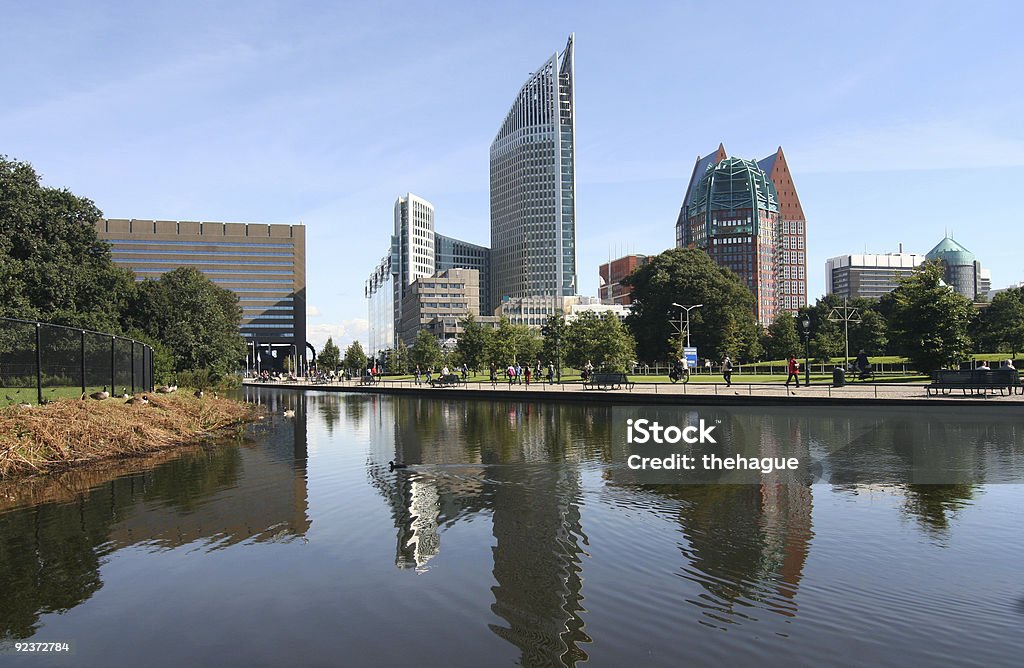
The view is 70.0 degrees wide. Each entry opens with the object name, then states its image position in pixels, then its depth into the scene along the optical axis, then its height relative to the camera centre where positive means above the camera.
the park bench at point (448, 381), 66.75 -2.99
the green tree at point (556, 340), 73.75 +0.88
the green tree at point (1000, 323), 82.50 +2.48
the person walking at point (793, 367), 41.81 -1.23
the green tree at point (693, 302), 79.38 +4.55
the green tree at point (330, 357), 159.50 -1.40
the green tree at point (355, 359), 137.75 -1.64
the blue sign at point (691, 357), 54.59 -0.74
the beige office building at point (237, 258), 184.50 +24.51
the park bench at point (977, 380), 30.83 -1.51
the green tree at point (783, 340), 94.62 +0.84
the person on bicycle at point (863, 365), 46.47 -1.24
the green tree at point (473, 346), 83.19 +0.38
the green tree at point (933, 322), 41.16 +1.32
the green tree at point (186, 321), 55.44 +2.44
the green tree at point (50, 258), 40.38 +5.82
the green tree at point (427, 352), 96.69 -0.31
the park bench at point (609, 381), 49.34 -2.24
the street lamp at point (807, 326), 43.16 +1.16
